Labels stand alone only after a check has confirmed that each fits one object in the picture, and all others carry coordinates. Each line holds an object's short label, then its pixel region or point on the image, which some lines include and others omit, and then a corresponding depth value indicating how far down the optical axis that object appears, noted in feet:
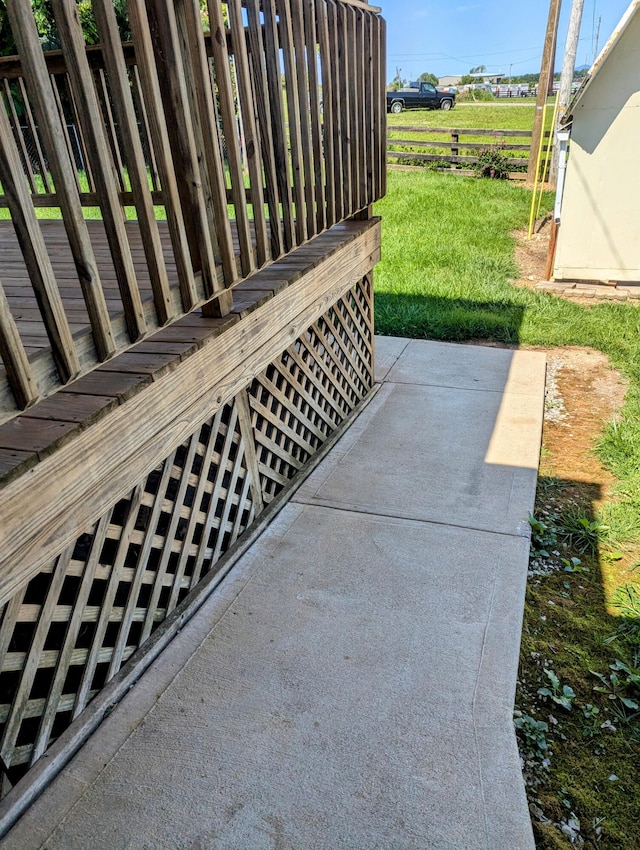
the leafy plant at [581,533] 9.92
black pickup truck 97.30
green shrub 43.91
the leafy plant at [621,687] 7.03
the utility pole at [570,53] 39.19
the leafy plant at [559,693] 7.09
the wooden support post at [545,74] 37.67
